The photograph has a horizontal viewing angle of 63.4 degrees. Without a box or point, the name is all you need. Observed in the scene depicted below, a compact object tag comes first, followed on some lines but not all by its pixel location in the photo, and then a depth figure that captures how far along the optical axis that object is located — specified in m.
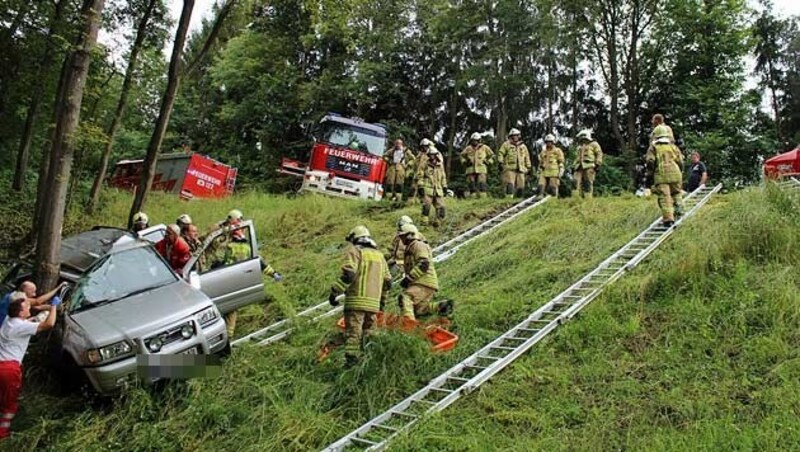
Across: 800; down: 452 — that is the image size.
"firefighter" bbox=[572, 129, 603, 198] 13.65
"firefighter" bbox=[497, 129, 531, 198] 15.15
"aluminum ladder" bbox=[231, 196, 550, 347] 8.45
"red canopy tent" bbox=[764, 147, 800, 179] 13.92
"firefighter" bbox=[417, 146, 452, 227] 13.19
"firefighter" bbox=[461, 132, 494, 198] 15.34
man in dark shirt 14.23
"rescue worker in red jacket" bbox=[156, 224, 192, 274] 8.47
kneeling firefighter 7.98
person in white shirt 5.79
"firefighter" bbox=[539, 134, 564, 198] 14.27
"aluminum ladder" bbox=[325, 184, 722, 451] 5.46
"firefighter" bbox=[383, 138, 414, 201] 17.55
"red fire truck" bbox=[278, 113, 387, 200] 19.31
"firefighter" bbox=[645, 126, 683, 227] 9.95
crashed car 5.89
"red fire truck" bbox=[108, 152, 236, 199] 21.89
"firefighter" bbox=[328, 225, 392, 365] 6.89
